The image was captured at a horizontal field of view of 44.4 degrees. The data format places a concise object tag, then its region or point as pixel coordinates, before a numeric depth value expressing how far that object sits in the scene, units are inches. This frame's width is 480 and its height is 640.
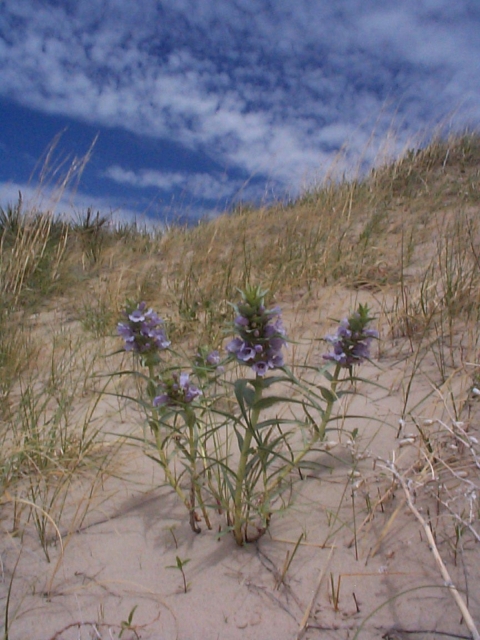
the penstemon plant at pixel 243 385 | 21.9
